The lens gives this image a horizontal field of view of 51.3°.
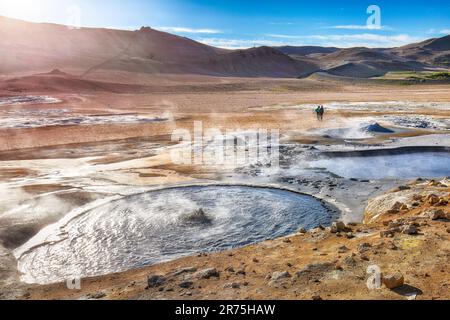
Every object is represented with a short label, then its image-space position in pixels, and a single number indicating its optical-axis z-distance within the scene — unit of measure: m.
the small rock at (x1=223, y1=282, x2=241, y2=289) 6.08
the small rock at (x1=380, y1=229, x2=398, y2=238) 7.40
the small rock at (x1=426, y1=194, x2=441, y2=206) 9.30
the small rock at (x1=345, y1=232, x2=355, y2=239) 7.90
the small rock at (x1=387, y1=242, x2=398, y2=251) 6.87
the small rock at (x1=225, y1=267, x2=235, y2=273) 6.72
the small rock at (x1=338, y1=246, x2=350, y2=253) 7.09
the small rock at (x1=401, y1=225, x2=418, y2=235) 7.38
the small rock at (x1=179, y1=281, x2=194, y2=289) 6.21
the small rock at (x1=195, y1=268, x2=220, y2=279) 6.52
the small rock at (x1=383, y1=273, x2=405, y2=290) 5.57
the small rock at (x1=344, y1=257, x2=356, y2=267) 6.46
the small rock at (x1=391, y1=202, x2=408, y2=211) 9.59
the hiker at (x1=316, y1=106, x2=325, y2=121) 26.64
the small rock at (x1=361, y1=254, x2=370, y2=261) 6.58
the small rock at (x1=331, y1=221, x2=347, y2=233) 8.27
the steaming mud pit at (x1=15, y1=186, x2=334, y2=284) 8.02
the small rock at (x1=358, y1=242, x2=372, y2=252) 6.95
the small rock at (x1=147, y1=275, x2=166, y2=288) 6.30
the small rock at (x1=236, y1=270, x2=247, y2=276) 6.60
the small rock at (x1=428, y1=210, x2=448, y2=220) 8.06
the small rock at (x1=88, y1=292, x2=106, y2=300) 6.14
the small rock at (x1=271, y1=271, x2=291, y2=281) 6.25
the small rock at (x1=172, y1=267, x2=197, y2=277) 6.70
